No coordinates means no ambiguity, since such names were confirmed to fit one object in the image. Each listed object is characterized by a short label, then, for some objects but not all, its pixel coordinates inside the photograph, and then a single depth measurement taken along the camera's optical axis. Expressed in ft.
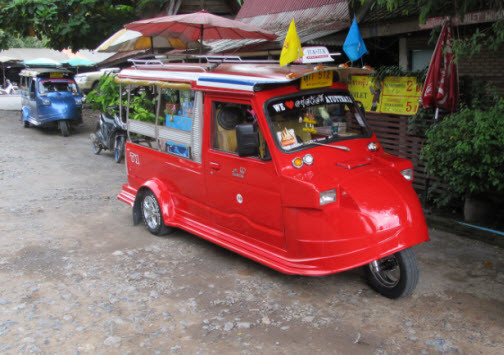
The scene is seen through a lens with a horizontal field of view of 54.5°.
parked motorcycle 37.93
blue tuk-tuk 49.75
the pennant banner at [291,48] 15.74
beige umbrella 35.94
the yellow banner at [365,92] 25.84
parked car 89.15
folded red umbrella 21.39
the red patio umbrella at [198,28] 28.48
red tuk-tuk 14.66
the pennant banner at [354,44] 21.53
